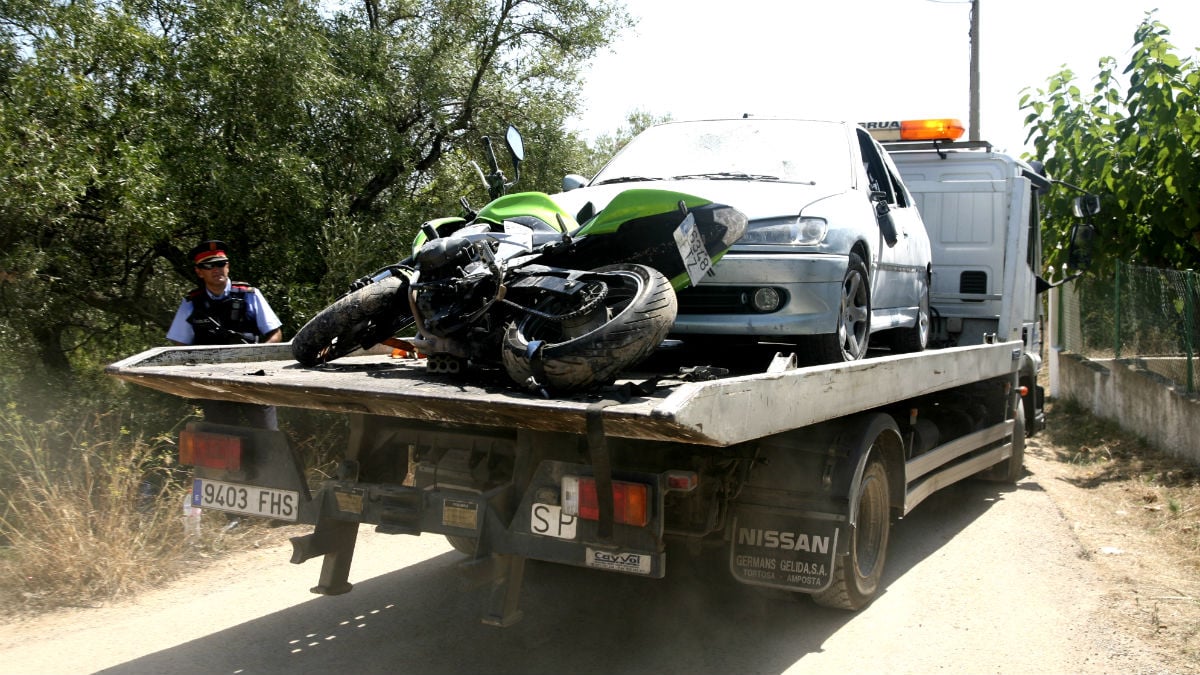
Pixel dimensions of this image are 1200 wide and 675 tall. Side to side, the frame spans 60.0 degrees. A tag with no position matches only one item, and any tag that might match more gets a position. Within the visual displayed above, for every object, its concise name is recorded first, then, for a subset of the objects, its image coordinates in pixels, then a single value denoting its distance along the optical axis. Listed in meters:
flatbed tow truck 3.80
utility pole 20.62
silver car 5.36
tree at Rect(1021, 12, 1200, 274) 11.07
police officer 6.43
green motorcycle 3.99
